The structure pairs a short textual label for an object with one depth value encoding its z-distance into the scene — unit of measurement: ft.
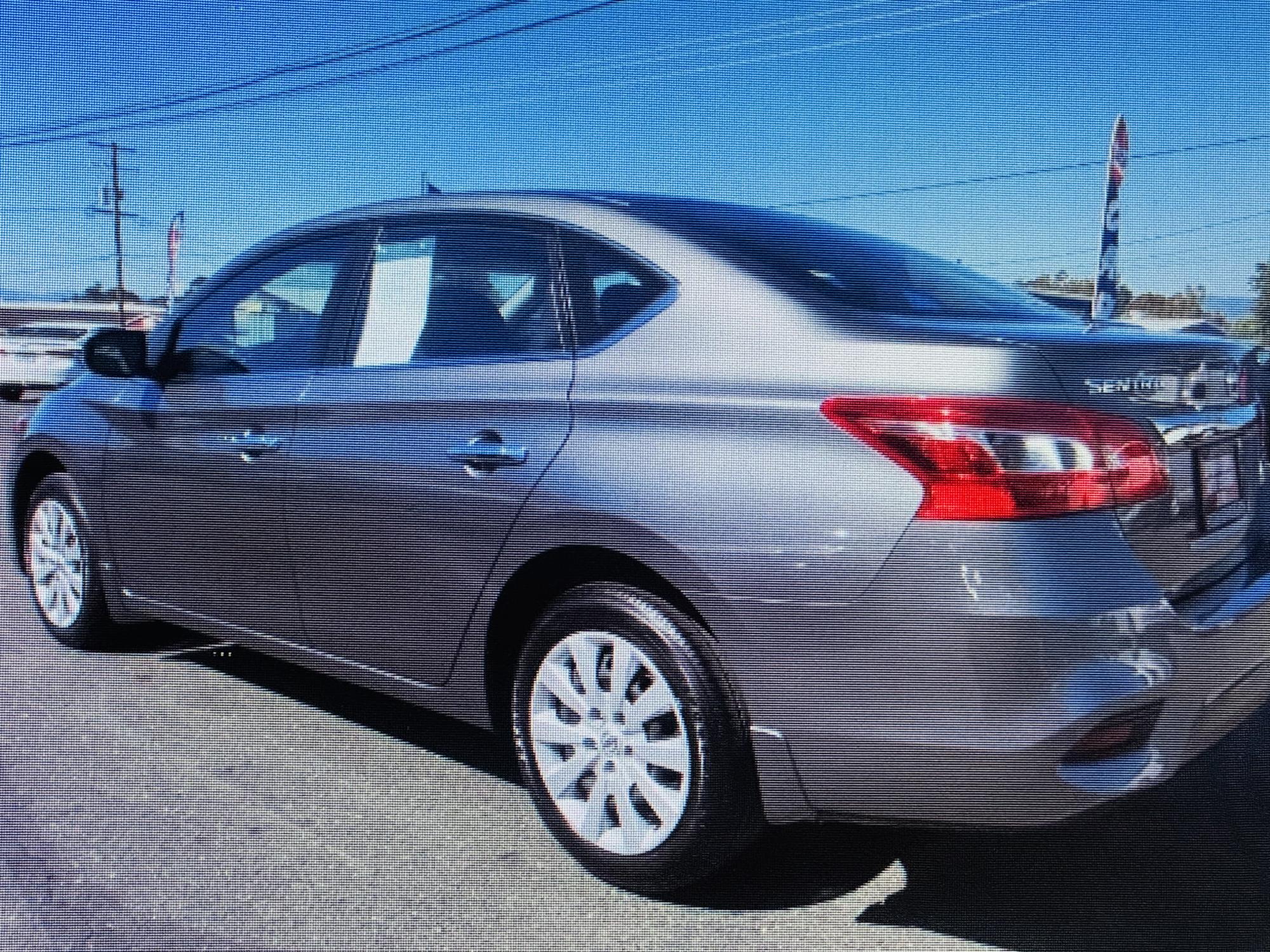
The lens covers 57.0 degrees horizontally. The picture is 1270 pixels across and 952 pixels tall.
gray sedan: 6.91
